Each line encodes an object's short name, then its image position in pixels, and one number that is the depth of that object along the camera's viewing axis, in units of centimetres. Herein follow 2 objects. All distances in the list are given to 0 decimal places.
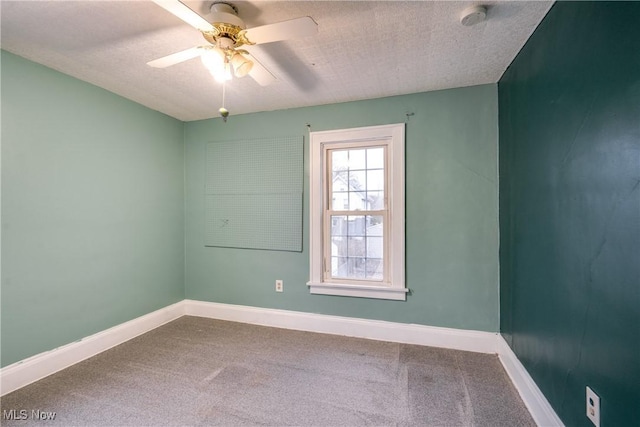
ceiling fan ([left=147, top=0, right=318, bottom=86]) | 130
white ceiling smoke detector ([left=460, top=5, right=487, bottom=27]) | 149
